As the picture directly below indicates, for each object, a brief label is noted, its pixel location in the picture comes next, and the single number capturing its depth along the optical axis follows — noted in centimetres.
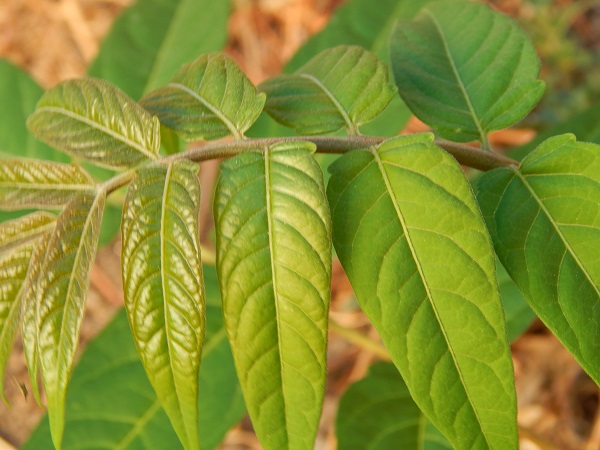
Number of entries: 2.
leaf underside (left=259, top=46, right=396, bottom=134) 34
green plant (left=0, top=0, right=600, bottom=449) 30
